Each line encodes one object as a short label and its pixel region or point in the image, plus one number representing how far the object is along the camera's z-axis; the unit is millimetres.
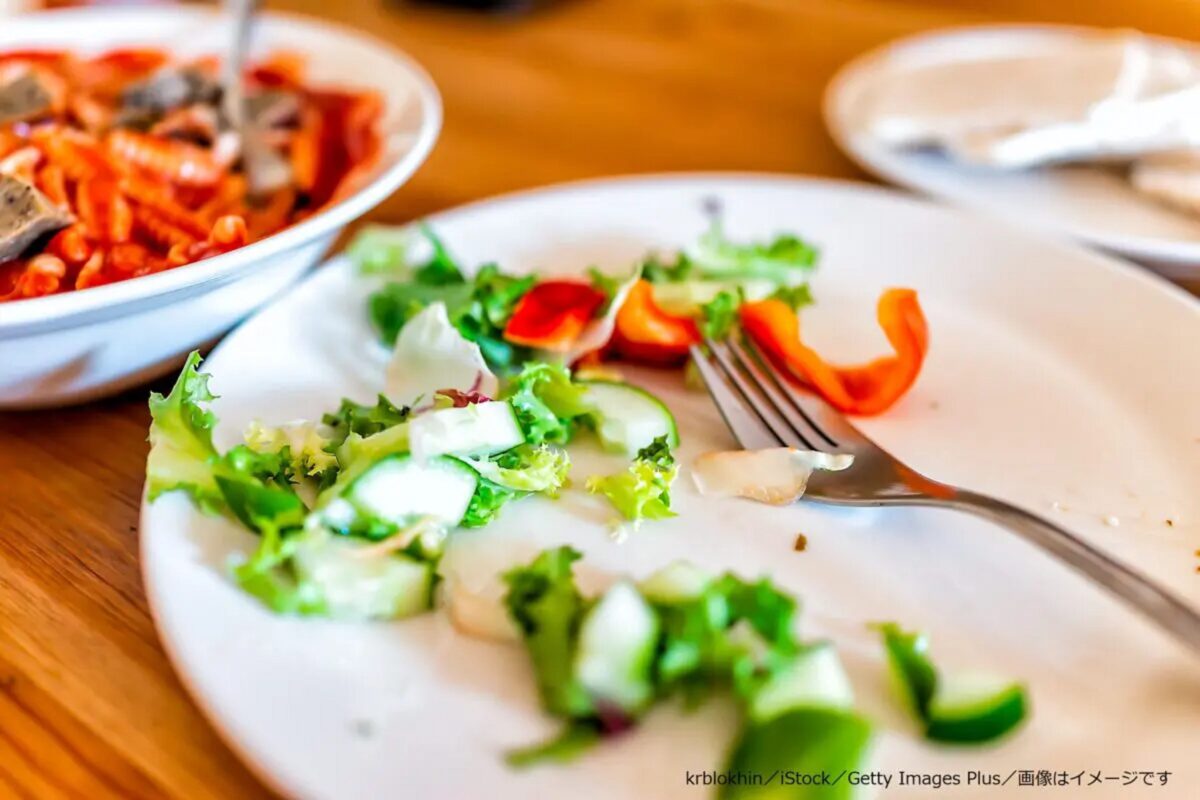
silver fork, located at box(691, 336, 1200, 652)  358
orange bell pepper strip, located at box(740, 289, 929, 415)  438
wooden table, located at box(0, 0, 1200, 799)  363
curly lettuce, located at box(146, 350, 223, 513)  380
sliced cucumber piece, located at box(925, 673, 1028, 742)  349
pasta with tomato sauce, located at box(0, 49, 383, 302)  427
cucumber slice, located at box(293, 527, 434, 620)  368
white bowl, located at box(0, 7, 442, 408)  397
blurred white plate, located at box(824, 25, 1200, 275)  501
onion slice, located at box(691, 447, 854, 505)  405
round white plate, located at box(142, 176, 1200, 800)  349
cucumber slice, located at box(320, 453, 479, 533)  373
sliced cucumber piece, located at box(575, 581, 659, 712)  347
